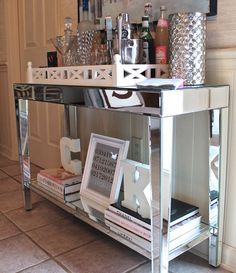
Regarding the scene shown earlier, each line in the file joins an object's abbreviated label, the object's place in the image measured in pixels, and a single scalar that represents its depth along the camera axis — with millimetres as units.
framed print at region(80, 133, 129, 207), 1469
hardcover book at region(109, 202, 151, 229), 1212
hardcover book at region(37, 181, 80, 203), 1588
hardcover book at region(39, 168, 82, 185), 1660
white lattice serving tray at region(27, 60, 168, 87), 1128
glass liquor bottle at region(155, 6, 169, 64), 1211
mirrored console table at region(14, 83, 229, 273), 979
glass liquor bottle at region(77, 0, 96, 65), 1467
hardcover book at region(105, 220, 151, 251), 1148
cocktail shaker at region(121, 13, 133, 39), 1230
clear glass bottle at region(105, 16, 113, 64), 1318
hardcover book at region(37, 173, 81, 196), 1612
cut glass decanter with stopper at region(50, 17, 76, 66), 1519
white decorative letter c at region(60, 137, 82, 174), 1772
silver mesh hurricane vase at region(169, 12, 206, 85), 1089
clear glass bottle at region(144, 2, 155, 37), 1312
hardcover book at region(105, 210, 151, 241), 1180
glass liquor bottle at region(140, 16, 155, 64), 1268
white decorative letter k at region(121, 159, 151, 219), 1264
